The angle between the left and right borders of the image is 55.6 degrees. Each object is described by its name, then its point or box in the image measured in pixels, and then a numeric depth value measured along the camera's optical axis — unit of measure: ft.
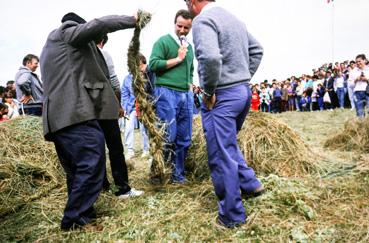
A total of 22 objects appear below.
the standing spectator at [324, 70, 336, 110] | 55.21
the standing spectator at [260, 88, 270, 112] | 70.18
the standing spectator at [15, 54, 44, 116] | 20.18
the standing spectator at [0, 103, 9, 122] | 24.57
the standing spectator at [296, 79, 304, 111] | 62.39
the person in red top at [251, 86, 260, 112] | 58.31
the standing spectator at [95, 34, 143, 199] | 12.70
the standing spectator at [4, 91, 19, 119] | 25.58
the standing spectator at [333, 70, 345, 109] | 50.78
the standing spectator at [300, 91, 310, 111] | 61.11
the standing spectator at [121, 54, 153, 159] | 23.49
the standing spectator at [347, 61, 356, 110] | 36.07
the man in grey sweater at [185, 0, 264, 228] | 9.62
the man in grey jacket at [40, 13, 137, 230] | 10.19
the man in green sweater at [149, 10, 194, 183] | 13.85
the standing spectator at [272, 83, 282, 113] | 66.90
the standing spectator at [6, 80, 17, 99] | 27.76
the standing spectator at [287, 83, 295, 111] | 65.41
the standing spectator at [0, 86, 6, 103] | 29.00
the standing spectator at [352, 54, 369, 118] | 31.93
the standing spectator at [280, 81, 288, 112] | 65.82
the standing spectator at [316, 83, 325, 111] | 57.62
